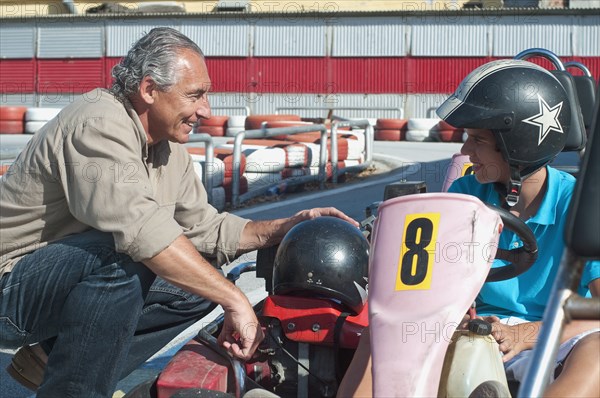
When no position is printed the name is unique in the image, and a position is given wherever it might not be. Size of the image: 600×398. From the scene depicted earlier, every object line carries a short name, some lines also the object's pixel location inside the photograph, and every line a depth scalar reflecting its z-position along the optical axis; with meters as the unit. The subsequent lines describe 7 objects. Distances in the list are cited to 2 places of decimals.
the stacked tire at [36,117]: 20.61
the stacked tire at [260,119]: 16.30
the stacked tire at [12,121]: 20.94
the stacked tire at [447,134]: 19.33
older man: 2.71
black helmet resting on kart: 2.75
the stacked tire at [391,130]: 20.39
